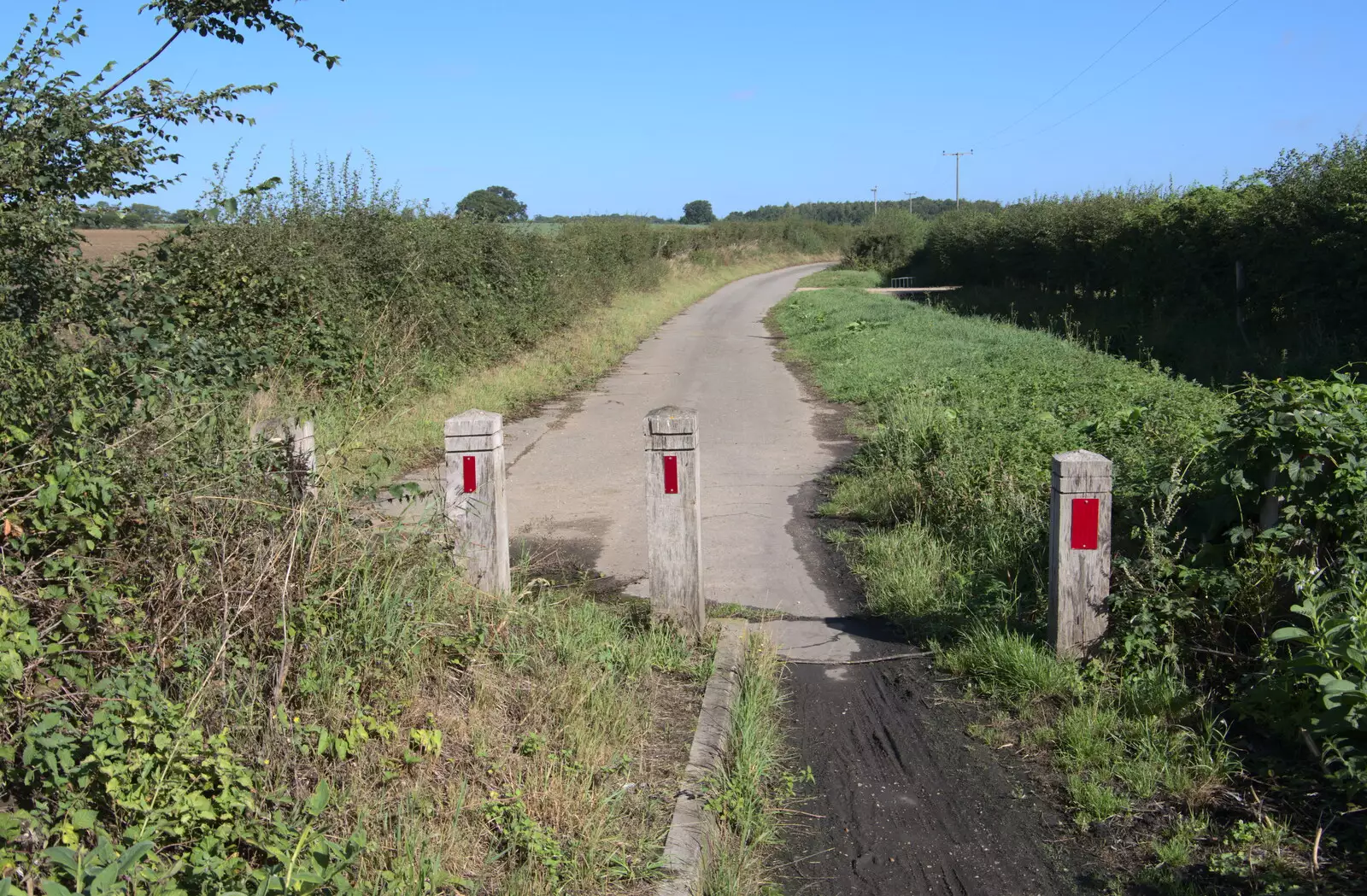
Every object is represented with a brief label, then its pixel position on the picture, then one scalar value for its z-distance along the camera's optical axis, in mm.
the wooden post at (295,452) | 4266
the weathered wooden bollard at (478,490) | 5234
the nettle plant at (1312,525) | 3916
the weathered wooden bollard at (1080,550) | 5016
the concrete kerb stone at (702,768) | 3485
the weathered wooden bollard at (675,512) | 5402
